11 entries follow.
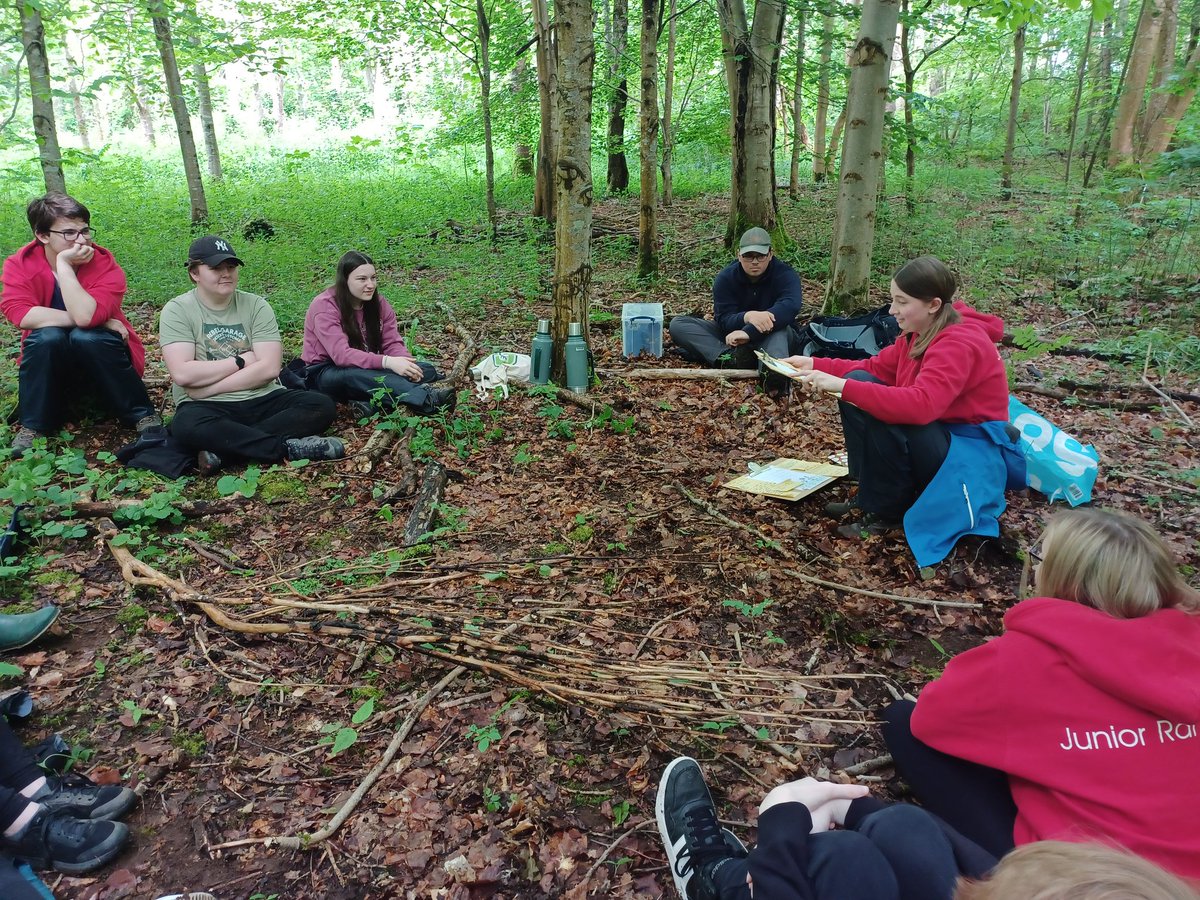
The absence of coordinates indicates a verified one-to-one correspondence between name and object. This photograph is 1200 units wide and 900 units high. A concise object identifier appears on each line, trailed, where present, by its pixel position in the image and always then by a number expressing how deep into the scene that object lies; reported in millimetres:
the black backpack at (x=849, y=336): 5891
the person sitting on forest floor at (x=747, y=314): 6121
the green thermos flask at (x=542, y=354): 5602
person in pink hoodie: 5141
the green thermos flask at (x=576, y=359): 5527
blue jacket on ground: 3449
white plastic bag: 5586
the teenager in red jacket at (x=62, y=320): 4449
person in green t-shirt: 4438
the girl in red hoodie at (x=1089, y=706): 1617
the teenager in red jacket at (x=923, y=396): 3385
